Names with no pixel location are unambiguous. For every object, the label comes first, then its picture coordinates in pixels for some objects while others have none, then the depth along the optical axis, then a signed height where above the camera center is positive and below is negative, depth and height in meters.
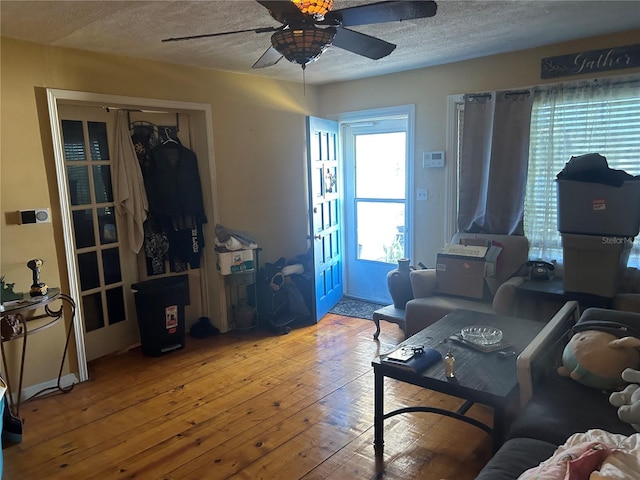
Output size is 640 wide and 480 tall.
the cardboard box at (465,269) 3.55 -0.81
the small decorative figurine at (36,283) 2.90 -0.66
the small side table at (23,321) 2.76 -0.90
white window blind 3.25 +0.16
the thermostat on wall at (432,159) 4.14 +0.04
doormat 4.66 -1.46
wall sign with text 3.17 +0.68
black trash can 3.69 -1.12
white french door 3.51 -0.47
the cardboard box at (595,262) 2.86 -0.65
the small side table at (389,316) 3.88 -1.26
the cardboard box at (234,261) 4.01 -0.78
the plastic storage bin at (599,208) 2.77 -0.30
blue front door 4.25 -0.42
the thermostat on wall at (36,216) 2.96 -0.25
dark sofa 1.67 -1.03
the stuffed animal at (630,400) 1.73 -0.94
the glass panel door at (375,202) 4.66 -0.38
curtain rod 3.19 +0.54
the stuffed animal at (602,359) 2.01 -0.87
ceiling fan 1.83 +0.62
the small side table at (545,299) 2.99 -0.91
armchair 3.48 -1.01
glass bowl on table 2.54 -0.96
